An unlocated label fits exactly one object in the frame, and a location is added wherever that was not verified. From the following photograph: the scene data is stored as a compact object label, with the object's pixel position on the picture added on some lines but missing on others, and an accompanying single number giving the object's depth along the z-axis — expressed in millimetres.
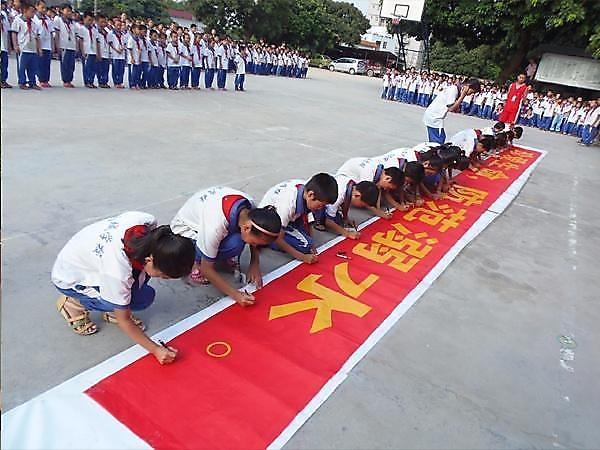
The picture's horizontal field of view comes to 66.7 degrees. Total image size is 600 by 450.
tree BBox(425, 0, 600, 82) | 13469
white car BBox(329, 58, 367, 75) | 30469
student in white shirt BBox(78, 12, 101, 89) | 8258
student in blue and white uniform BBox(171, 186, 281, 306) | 2170
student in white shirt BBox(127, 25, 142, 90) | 9062
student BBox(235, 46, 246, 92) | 11523
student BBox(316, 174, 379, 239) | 3477
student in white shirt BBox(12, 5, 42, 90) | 7098
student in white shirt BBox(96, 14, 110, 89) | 8492
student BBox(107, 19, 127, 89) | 8727
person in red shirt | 8484
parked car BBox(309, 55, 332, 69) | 31281
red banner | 1720
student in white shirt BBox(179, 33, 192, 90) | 10211
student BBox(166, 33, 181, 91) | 9938
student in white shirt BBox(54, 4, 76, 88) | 8016
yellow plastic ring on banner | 2088
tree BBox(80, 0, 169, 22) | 25906
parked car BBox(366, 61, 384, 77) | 31070
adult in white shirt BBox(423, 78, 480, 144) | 5852
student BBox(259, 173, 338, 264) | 2717
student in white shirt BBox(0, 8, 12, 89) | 7059
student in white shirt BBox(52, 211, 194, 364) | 1741
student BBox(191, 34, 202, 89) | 10552
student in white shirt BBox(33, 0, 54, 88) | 7469
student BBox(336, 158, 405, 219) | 3838
